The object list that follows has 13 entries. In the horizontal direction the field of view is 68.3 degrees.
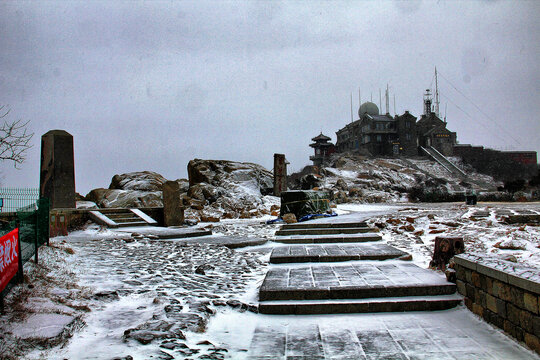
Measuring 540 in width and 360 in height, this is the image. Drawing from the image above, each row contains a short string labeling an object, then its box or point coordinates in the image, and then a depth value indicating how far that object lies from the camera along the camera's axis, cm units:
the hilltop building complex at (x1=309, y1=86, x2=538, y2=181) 5950
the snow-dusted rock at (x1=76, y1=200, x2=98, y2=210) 1822
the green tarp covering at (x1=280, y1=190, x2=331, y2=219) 1307
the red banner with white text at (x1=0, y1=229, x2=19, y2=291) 320
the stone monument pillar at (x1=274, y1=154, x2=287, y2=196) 2350
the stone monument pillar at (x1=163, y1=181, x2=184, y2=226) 1264
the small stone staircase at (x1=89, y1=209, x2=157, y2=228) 1130
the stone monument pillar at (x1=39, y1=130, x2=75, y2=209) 1229
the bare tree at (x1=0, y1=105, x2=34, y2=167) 836
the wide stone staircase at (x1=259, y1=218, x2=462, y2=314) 428
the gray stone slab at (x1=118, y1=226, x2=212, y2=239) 953
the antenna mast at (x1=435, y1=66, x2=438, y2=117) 6632
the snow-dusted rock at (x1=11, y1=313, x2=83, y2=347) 283
